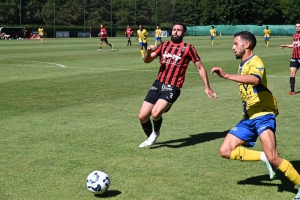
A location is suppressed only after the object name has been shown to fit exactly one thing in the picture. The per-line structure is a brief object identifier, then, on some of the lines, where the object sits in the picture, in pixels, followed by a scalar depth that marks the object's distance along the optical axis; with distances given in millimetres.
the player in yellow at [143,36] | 35344
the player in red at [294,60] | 15484
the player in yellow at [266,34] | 50094
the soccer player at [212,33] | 53456
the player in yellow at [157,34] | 47625
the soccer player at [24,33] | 67250
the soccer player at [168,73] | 8742
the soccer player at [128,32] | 48969
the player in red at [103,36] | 39094
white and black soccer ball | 6035
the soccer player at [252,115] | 6020
